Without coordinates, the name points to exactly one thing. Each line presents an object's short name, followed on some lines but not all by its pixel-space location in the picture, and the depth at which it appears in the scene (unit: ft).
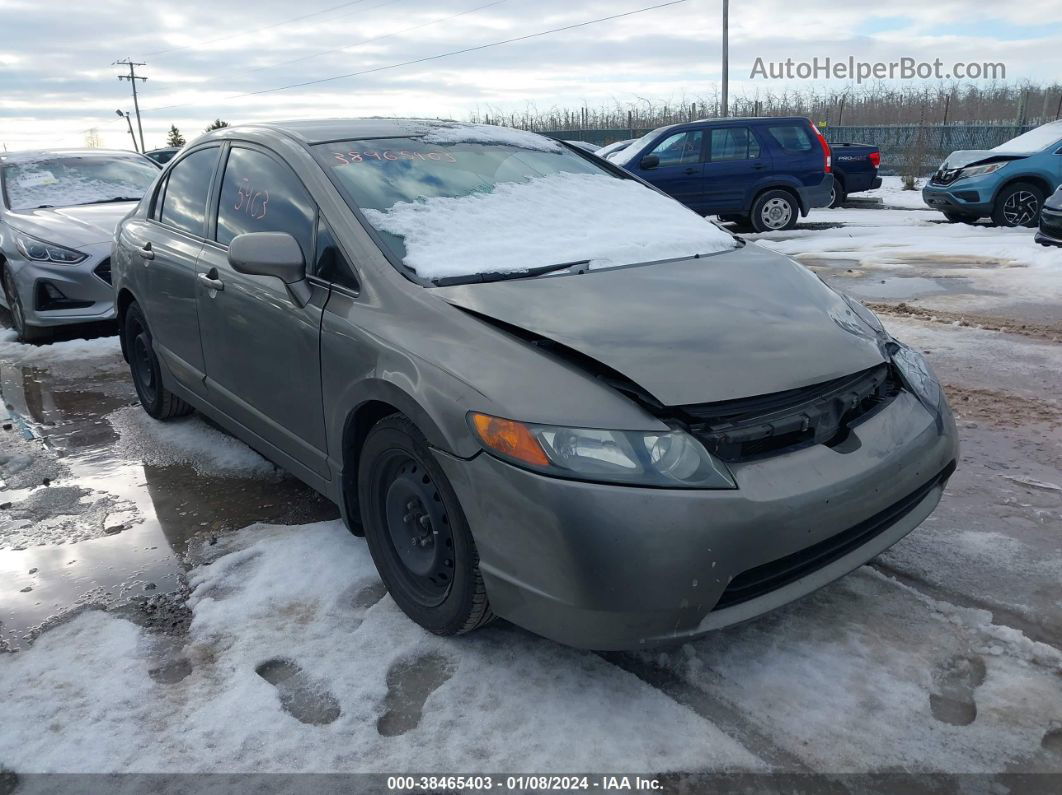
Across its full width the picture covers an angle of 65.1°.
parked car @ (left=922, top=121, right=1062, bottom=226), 36.70
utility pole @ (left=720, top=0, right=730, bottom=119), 92.24
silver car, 21.74
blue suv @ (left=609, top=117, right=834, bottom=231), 40.29
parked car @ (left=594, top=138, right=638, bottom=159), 52.46
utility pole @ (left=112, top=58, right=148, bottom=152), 245.22
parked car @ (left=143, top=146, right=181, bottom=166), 88.69
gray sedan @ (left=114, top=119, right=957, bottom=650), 6.72
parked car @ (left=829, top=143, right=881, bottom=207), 50.16
